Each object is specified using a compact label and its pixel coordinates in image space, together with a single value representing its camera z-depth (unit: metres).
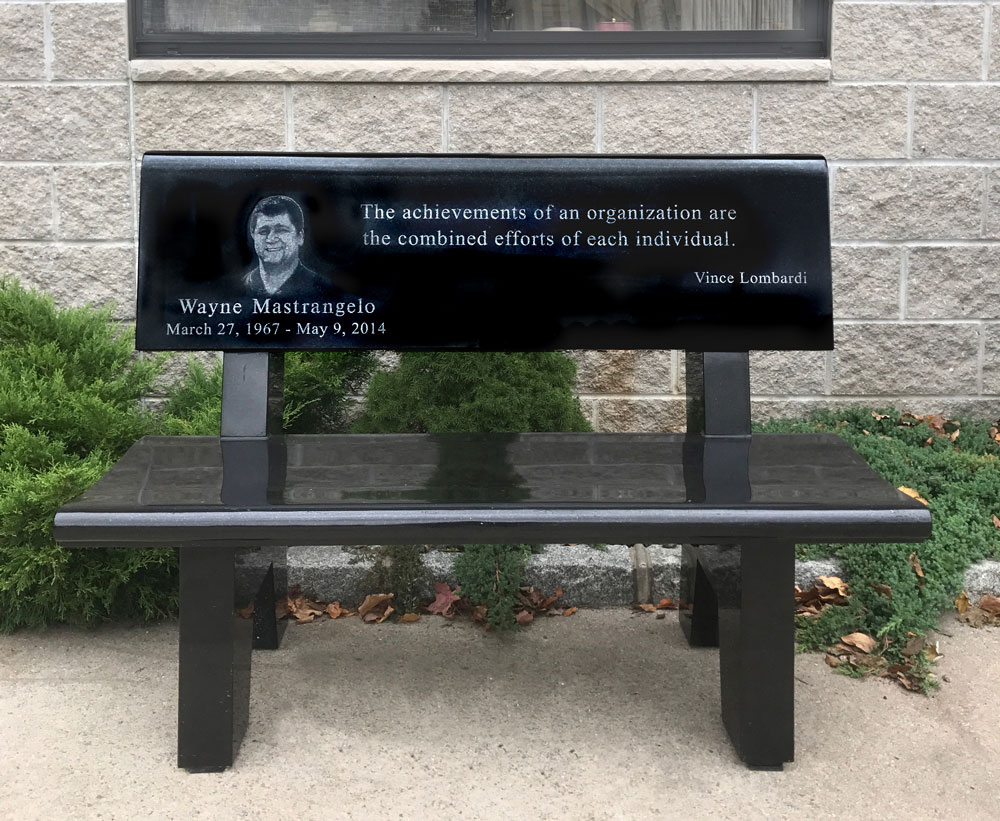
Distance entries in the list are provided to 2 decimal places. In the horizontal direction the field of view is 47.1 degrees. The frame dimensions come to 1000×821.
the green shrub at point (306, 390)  4.34
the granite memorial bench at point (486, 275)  3.16
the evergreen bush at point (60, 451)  3.49
